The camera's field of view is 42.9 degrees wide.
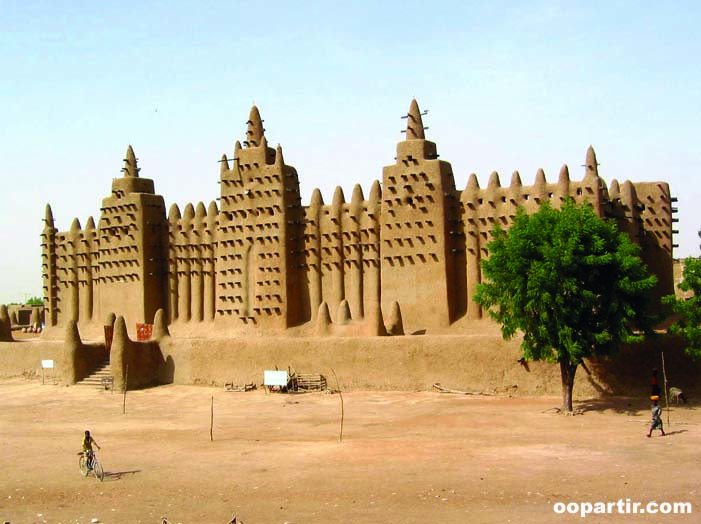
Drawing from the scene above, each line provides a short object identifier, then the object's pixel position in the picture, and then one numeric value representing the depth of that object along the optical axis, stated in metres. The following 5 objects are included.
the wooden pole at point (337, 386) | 29.22
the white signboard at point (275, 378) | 30.41
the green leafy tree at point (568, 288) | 23.56
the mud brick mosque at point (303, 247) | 33.62
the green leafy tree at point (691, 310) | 23.77
